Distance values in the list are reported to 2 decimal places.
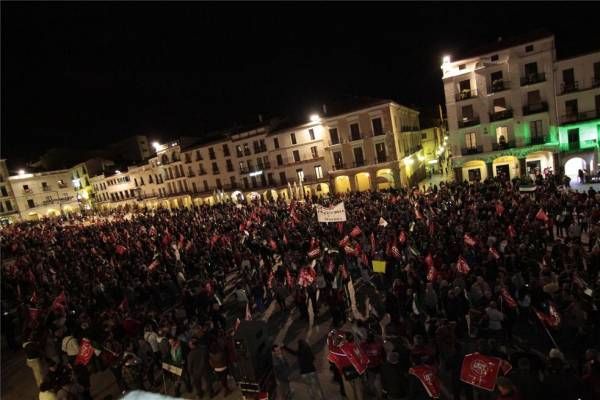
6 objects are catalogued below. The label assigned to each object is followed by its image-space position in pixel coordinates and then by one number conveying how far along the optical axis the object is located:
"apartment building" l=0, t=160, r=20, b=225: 57.88
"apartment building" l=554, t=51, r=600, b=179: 24.95
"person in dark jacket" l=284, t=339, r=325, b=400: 6.57
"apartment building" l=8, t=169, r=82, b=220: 59.44
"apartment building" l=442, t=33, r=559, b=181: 26.61
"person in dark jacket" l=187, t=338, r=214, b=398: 7.39
